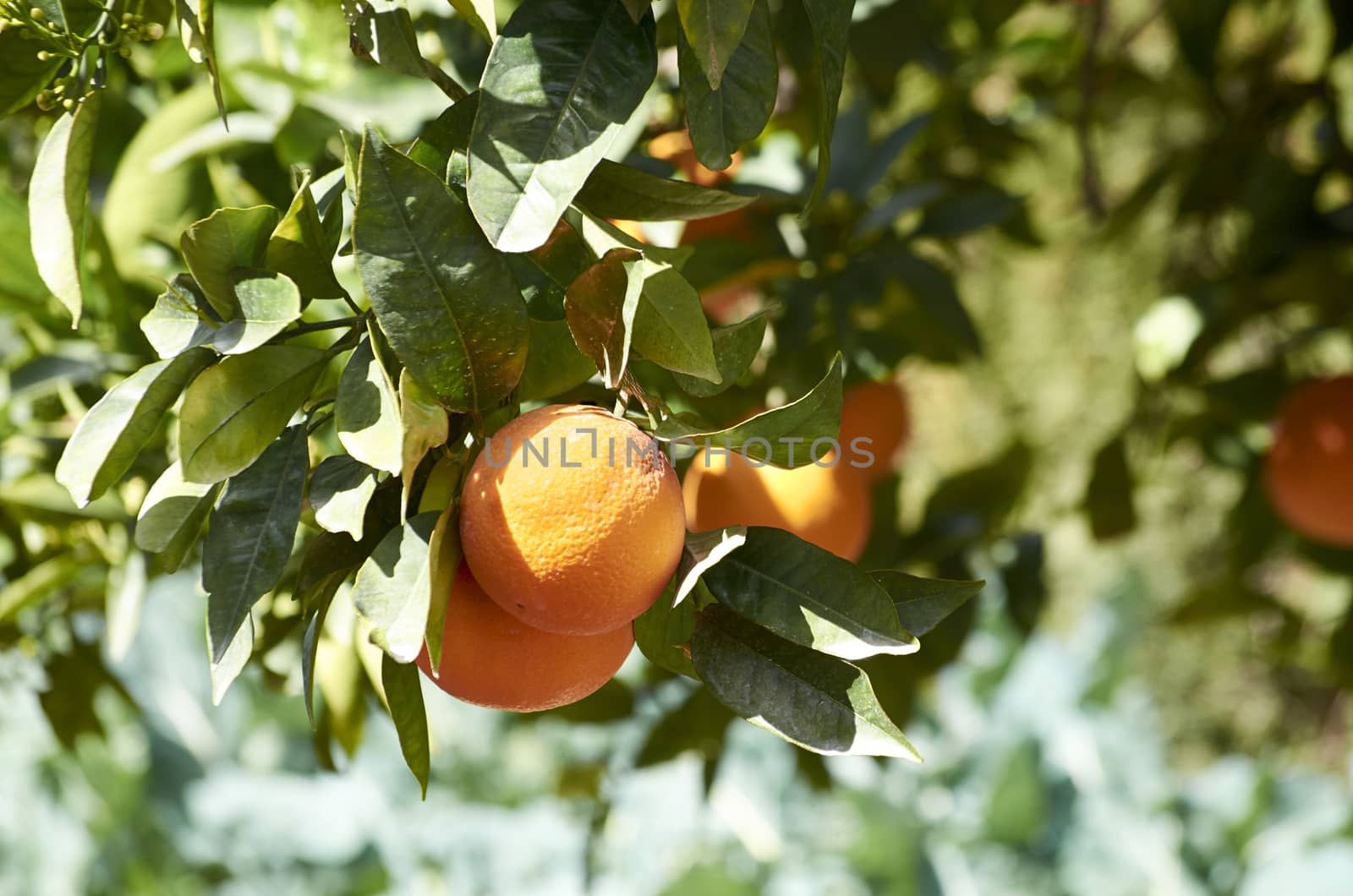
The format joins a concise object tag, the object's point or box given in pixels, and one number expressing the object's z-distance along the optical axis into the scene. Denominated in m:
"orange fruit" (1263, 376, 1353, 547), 1.76
